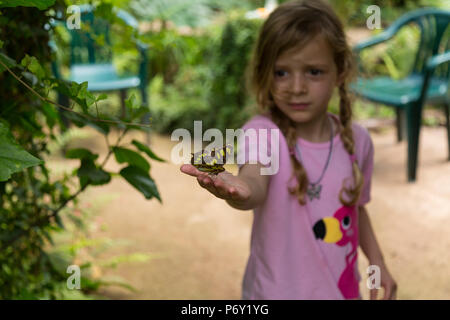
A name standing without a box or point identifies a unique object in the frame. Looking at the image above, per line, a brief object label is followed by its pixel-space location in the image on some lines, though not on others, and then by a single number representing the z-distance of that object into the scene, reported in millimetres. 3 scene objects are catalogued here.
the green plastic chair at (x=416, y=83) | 3893
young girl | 1519
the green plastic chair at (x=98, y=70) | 4750
